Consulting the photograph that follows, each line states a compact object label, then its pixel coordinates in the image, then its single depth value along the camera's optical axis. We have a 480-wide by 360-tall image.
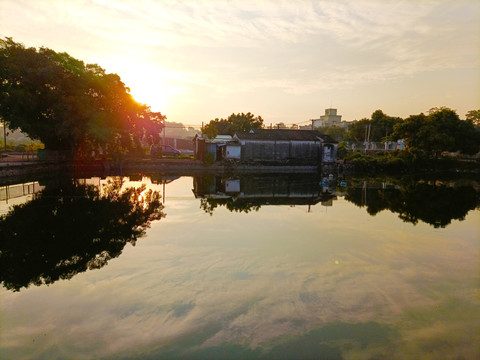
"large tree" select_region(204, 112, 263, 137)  53.33
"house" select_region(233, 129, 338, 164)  39.81
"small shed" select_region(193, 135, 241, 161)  38.69
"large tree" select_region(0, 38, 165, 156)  25.97
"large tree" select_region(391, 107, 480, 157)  44.31
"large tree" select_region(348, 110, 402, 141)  62.62
